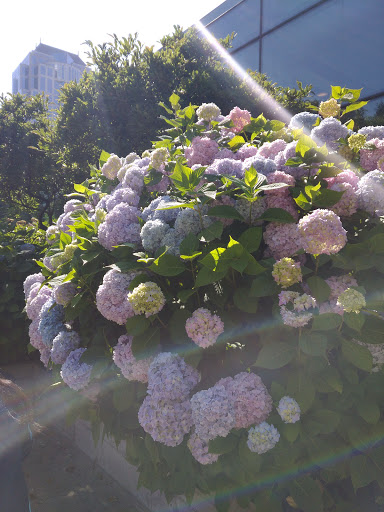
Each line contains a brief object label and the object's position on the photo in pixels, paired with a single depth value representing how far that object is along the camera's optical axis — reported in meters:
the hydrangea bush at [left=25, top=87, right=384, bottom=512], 1.52
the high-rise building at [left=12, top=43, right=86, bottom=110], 129.00
